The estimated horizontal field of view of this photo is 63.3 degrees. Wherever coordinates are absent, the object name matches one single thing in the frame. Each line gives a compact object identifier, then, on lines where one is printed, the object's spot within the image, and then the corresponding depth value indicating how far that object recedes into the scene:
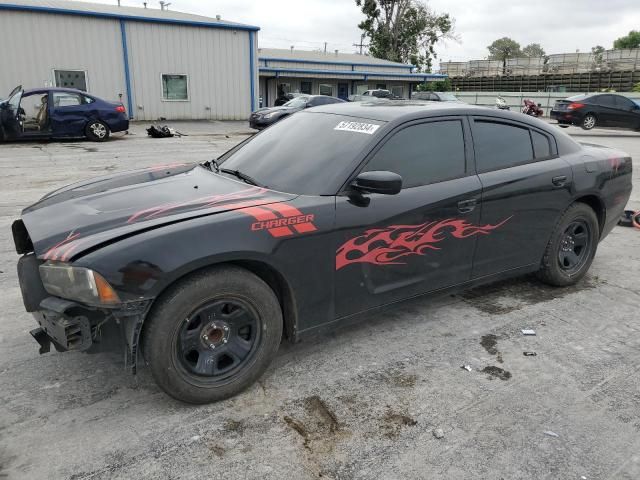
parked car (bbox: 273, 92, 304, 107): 24.76
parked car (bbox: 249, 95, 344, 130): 18.22
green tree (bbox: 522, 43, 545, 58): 103.32
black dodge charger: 2.46
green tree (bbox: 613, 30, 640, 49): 95.88
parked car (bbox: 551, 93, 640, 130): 19.59
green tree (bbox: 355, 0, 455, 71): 54.84
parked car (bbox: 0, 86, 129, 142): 13.53
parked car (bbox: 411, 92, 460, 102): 24.62
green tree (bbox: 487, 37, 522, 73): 95.09
